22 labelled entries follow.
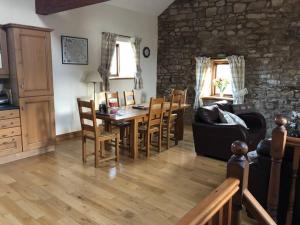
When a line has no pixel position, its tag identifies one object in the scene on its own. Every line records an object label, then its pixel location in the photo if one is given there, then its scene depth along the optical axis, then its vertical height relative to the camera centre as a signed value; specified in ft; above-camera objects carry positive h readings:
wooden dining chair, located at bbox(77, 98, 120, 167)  11.92 -2.89
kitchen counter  12.46 -1.58
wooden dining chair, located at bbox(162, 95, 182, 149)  14.83 -2.59
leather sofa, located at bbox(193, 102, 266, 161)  12.72 -2.91
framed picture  16.10 +1.52
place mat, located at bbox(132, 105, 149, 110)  14.83 -1.81
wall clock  21.49 +1.89
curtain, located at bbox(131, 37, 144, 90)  20.21 +1.09
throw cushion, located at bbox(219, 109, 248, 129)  13.46 -2.17
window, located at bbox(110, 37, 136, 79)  19.53 +1.07
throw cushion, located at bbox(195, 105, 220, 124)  13.53 -2.02
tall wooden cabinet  12.74 -0.35
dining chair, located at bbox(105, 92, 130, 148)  14.85 -2.81
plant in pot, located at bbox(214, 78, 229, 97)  20.06 -0.64
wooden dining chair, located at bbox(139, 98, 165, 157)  13.48 -2.48
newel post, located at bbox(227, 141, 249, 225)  4.36 -1.51
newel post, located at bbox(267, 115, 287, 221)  6.72 -2.22
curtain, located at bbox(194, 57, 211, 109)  20.09 +0.04
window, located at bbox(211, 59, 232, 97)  19.99 +0.13
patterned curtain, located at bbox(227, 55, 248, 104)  18.43 -0.08
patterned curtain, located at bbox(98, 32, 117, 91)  18.08 +1.22
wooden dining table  12.50 -2.02
